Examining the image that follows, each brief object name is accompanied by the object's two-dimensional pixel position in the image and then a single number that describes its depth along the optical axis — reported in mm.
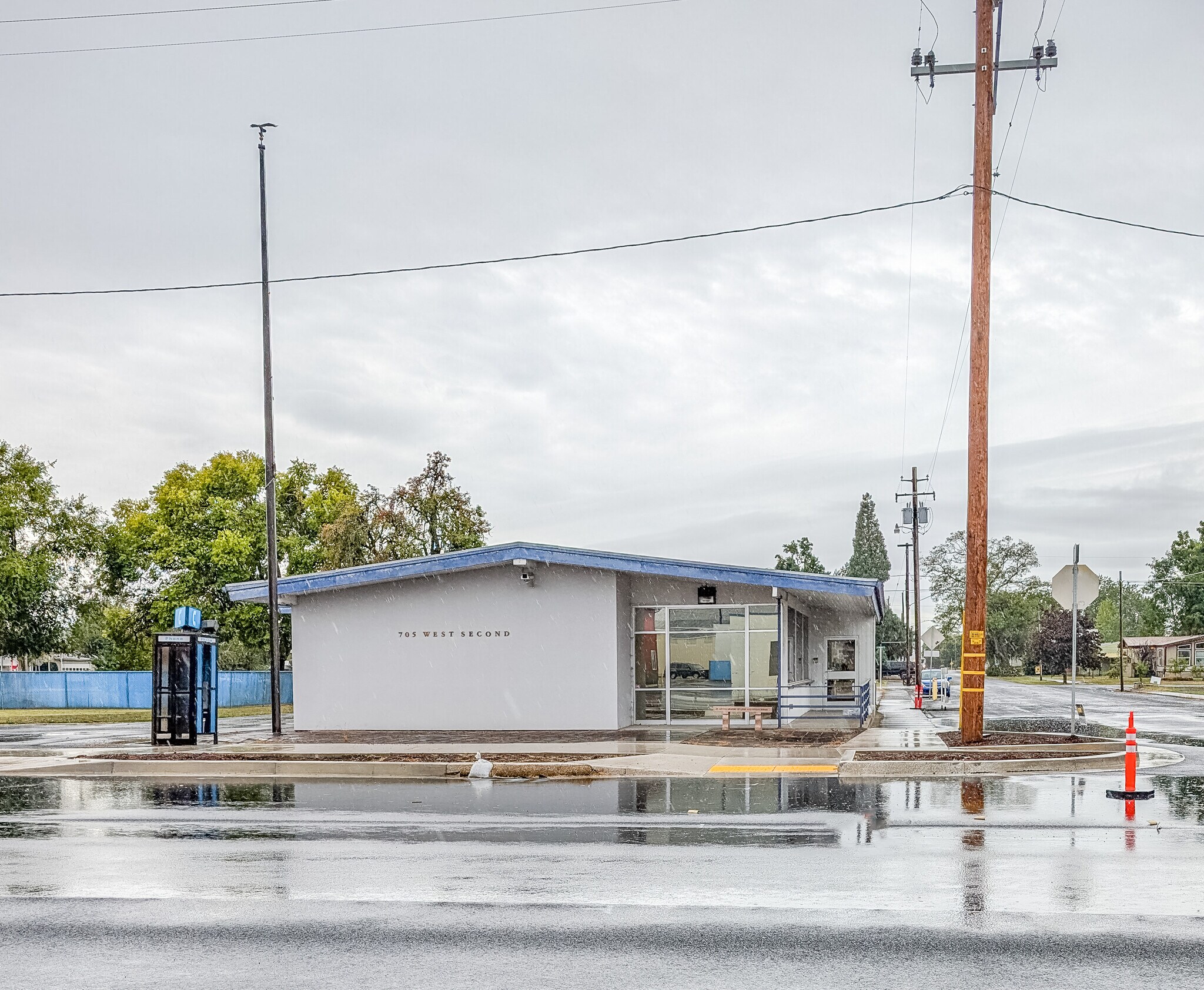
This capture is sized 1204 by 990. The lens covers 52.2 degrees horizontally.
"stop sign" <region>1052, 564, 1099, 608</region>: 20203
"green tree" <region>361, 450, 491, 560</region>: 50000
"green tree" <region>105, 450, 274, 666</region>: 53625
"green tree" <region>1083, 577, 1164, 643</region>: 171500
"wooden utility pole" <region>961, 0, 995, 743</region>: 19250
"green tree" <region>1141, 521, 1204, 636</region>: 108875
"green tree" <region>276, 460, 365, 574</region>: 54594
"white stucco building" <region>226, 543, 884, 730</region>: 25484
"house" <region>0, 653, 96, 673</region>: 77125
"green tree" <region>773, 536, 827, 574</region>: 99438
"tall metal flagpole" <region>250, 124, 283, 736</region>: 24781
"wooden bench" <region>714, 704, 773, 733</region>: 24091
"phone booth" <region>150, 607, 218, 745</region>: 22531
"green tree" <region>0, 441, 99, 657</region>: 53438
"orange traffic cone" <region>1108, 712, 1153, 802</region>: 13859
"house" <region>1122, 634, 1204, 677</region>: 97312
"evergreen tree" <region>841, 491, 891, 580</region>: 108938
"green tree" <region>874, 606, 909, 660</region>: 107125
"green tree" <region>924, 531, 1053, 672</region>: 116062
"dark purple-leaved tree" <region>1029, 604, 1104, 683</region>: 105250
